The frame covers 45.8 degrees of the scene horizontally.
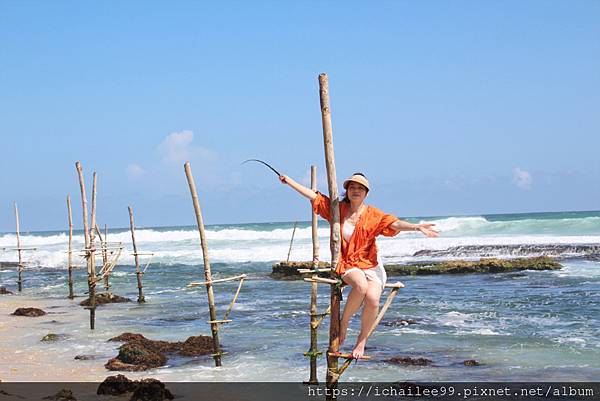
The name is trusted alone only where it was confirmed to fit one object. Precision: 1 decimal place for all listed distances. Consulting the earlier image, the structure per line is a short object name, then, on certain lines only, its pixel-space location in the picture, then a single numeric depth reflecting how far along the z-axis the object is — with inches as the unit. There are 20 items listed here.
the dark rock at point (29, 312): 691.9
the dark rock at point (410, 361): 424.0
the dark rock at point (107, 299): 795.3
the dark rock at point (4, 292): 962.1
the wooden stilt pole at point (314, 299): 342.6
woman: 234.7
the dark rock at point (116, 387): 344.8
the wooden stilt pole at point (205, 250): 418.3
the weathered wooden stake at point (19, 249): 999.6
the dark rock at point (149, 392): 328.2
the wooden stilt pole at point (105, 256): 774.5
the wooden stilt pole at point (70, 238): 844.5
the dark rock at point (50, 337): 536.0
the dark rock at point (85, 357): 454.4
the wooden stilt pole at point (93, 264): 588.7
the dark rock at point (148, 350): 426.3
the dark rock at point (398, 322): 573.0
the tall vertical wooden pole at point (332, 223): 243.1
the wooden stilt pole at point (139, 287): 784.7
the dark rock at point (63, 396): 329.7
